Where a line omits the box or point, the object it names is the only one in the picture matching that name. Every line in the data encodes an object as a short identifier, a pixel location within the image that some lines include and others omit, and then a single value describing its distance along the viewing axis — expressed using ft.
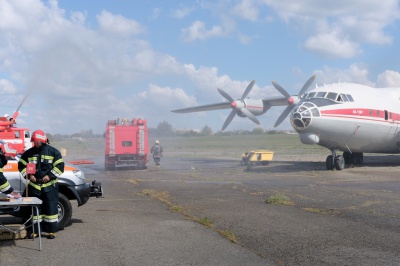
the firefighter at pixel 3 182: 26.12
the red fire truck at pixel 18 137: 75.44
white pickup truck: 29.99
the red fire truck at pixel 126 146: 95.50
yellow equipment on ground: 98.58
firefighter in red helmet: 27.37
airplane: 72.38
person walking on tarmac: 99.66
